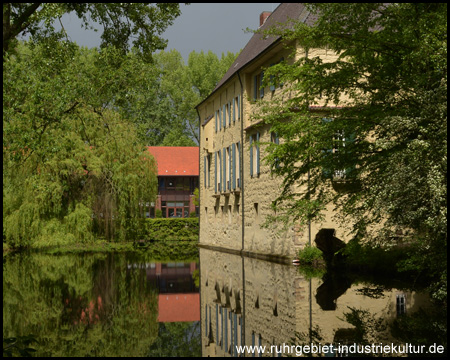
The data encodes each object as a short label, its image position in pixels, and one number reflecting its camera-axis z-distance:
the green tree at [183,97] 62.59
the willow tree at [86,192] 31.89
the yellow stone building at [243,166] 25.75
